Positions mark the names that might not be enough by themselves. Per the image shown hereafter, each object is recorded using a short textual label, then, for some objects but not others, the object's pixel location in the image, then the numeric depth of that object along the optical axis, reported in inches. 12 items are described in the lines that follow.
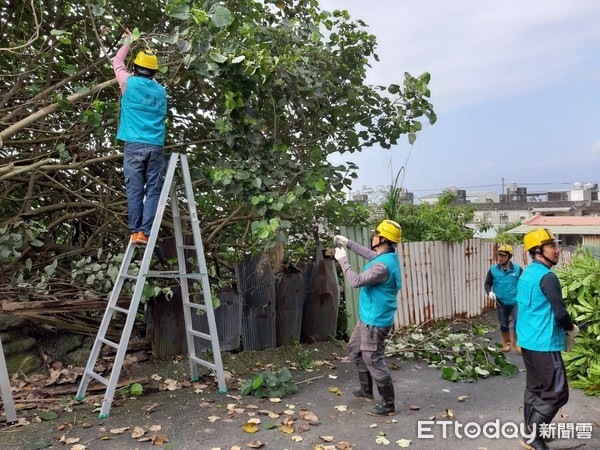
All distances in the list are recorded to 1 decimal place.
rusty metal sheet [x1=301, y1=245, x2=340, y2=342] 275.7
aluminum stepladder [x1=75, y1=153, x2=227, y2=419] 170.4
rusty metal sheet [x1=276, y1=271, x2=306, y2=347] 259.8
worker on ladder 174.7
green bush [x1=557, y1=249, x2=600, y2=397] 211.6
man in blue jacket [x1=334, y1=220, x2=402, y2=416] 181.7
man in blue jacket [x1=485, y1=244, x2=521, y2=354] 300.4
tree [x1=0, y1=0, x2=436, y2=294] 188.4
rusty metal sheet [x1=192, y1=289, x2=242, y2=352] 239.9
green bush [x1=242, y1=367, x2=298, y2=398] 196.5
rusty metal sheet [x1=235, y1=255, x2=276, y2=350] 245.3
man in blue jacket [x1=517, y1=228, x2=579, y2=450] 153.7
